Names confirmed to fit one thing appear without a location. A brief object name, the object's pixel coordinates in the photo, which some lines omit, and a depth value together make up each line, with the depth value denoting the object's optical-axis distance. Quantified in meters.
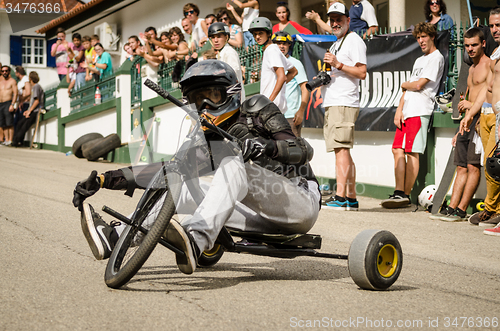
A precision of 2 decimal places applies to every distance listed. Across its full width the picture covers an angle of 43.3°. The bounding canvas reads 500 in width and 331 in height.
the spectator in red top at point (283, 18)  10.63
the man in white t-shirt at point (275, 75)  7.96
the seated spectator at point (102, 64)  17.47
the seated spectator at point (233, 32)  11.47
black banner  8.62
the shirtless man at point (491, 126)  6.54
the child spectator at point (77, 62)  18.50
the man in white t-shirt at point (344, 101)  7.76
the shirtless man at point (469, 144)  7.14
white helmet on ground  7.92
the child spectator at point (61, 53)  18.73
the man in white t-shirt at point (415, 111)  8.01
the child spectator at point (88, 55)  17.91
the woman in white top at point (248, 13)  12.10
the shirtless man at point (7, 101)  20.12
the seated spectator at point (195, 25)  12.49
